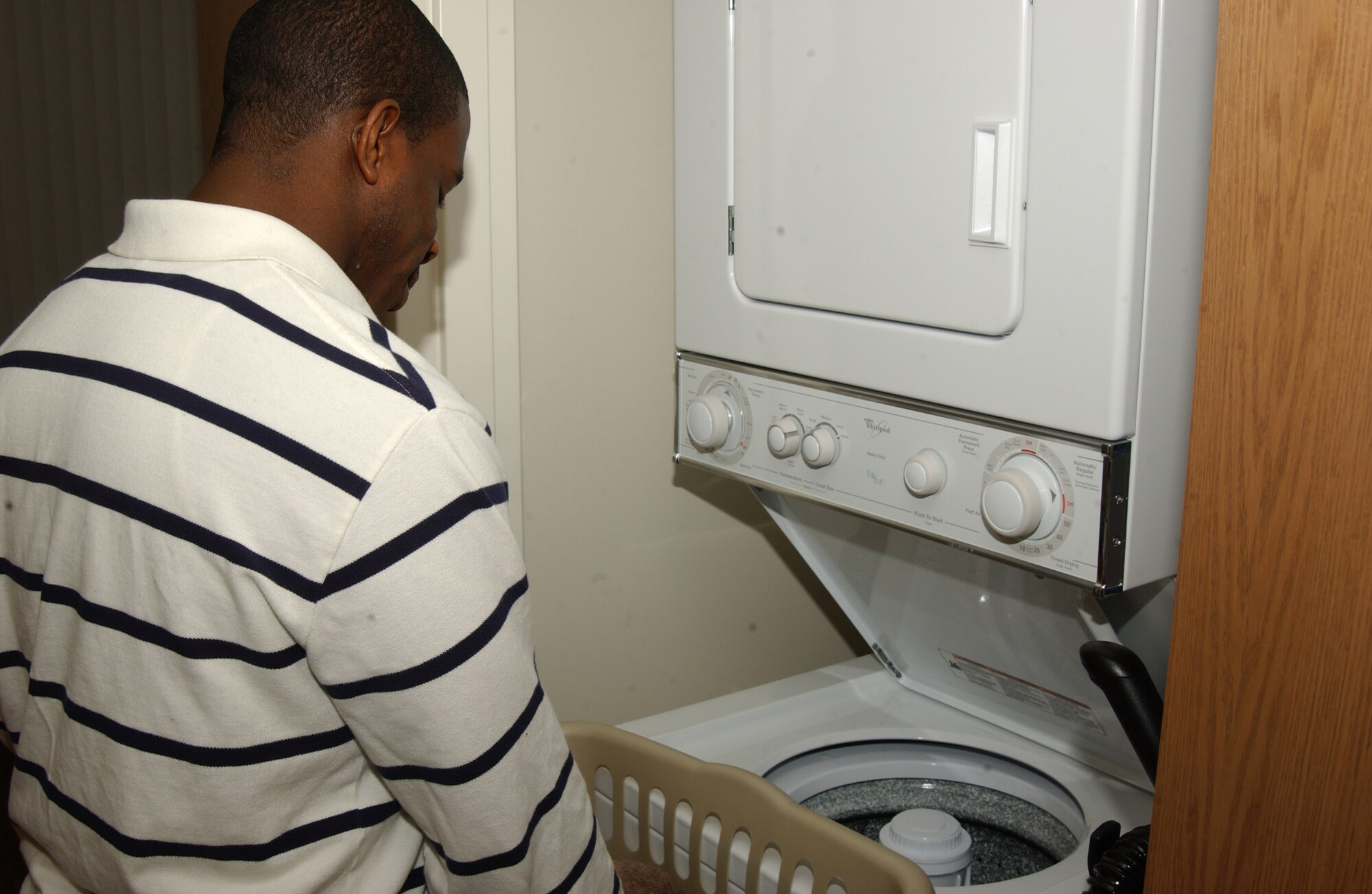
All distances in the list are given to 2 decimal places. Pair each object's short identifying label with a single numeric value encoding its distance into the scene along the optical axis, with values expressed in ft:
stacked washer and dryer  3.16
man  2.48
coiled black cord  3.54
